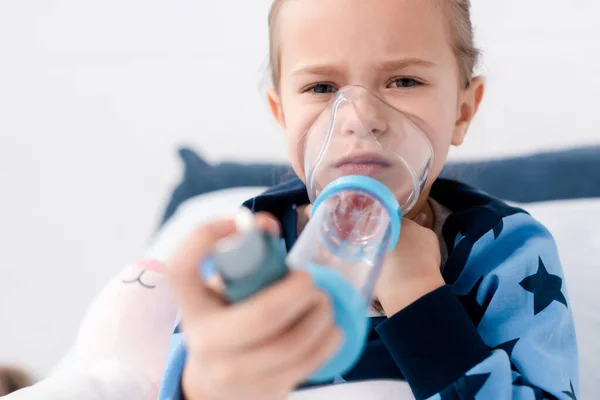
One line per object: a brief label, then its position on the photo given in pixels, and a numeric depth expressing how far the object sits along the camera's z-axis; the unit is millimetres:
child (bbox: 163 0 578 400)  646
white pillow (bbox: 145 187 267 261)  1252
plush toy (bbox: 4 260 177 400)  848
